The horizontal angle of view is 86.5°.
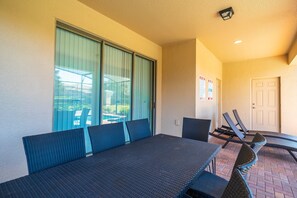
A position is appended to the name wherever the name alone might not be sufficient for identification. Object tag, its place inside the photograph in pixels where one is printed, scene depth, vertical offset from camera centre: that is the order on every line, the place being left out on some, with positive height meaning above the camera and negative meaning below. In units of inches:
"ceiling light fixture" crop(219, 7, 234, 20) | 99.1 +57.6
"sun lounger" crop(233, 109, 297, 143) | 142.4 -31.9
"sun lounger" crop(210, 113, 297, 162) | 115.2 -32.2
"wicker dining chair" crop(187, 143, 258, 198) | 23.7 -14.9
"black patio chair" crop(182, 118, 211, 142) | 85.3 -15.6
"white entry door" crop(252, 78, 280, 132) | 207.6 -3.3
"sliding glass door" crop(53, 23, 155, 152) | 92.1 +12.5
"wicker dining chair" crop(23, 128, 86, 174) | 45.1 -15.5
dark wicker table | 33.5 -19.2
